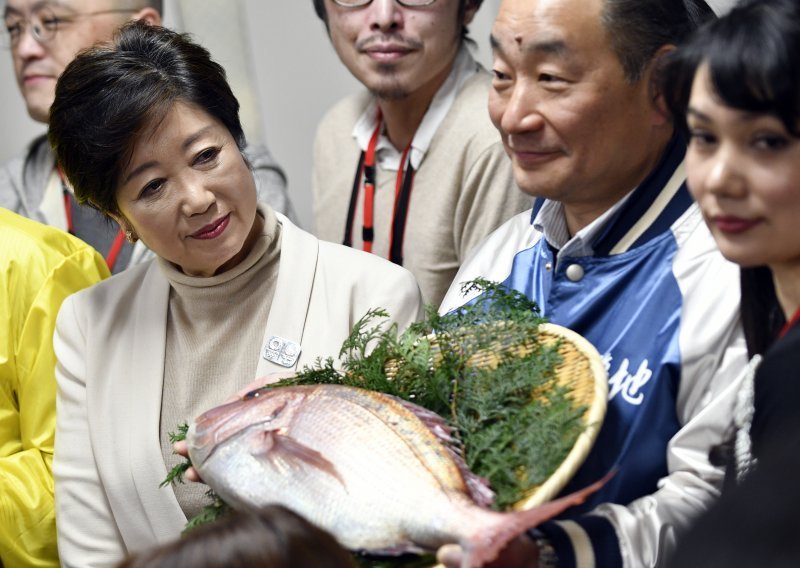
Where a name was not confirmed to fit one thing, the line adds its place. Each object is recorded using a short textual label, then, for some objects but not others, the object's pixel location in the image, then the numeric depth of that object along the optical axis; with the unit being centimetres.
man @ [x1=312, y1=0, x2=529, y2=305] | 294
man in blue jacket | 175
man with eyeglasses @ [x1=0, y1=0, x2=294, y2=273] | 334
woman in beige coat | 224
